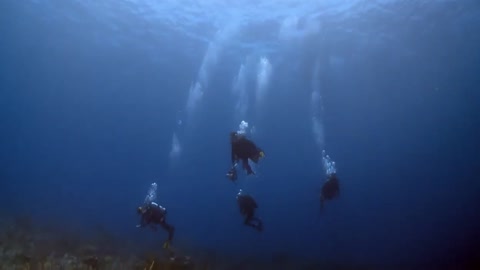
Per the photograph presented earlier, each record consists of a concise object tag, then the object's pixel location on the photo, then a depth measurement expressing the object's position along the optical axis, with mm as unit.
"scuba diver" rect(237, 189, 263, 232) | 10875
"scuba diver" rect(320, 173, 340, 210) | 12216
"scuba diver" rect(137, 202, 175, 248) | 10452
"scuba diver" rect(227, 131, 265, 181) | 9784
